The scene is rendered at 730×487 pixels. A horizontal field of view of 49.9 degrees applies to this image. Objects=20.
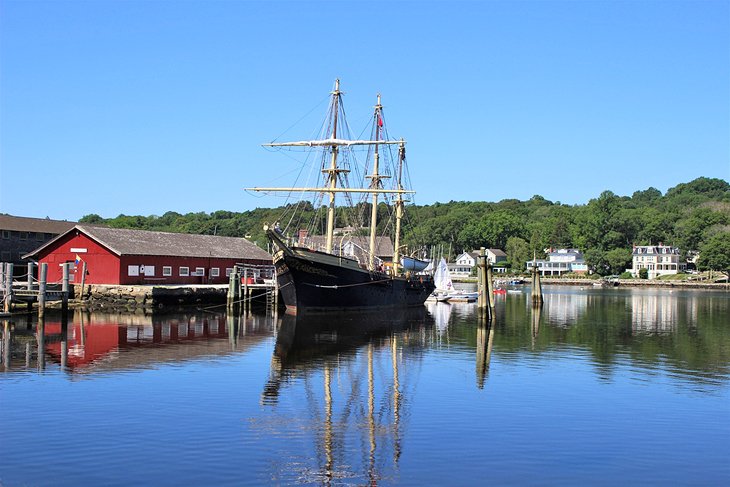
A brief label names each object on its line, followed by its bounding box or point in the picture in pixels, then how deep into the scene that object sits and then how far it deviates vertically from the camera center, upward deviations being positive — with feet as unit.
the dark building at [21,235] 209.97 +9.88
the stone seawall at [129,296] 172.45 -5.58
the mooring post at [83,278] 173.78 -1.64
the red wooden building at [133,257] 182.50 +3.49
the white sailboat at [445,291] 253.03 -6.13
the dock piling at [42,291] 138.82 -3.62
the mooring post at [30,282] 152.66 -2.21
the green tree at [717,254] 479.41 +12.03
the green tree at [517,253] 586.45 +15.16
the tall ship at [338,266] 161.99 +1.39
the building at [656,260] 541.34 +9.25
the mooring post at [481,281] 154.81 -1.71
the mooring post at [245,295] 182.63 -5.54
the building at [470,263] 595.47 +7.40
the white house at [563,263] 589.32 +7.51
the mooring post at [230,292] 172.78 -4.60
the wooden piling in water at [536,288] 231.71 -4.62
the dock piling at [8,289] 137.53 -3.26
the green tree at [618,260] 552.41 +9.34
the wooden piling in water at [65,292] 147.31 -4.03
